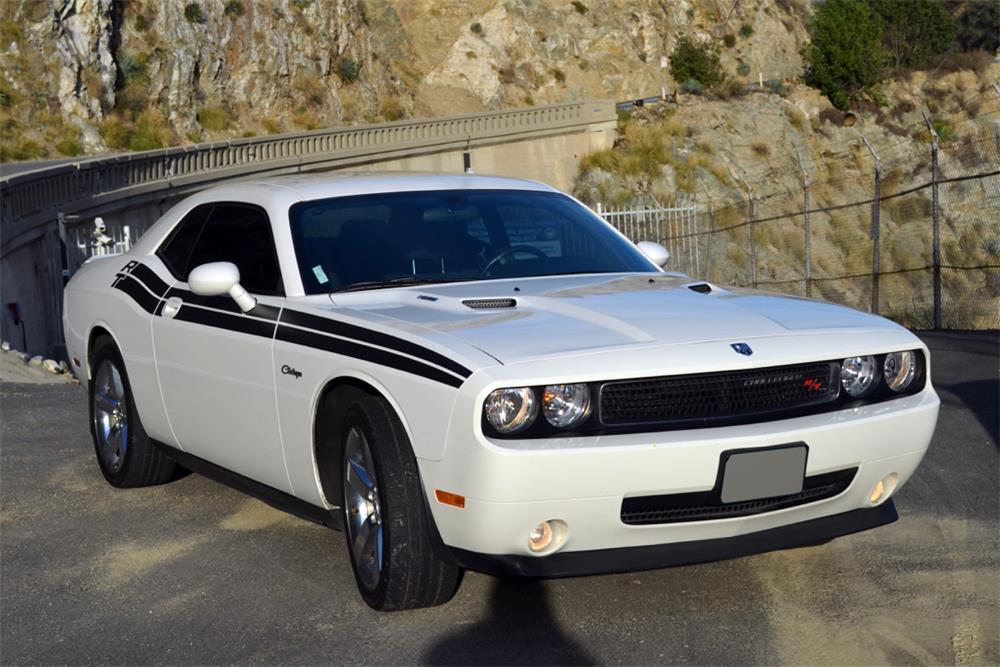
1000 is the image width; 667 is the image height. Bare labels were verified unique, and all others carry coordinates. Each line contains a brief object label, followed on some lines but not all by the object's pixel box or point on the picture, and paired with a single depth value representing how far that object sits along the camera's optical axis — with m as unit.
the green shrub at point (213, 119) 49.38
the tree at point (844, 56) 67.12
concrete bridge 19.48
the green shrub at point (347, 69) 58.00
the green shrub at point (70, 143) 41.62
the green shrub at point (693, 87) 64.31
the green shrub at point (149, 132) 44.62
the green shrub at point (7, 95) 41.91
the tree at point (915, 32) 76.00
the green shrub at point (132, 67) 47.00
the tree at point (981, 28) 80.81
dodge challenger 4.26
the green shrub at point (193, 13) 50.75
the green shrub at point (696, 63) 68.81
